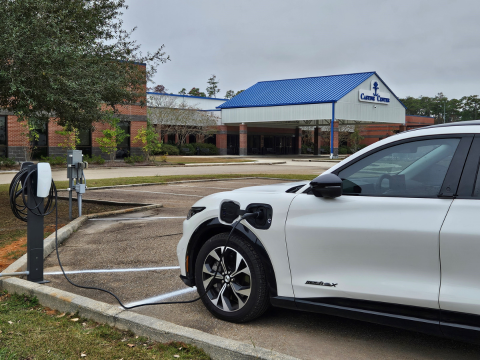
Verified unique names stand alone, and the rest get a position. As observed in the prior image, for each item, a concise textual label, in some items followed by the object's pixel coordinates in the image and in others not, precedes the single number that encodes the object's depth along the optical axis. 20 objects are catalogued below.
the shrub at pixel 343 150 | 64.81
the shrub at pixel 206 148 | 55.25
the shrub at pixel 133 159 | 33.72
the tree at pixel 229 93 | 119.44
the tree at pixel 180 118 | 48.94
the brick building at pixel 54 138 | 30.19
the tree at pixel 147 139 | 34.62
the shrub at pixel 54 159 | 29.91
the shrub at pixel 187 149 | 52.68
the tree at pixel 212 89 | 121.06
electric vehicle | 3.25
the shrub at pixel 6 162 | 27.88
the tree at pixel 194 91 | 110.04
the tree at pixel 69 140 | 31.33
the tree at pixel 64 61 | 8.45
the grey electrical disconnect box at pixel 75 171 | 9.37
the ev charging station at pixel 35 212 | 5.23
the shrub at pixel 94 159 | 32.23
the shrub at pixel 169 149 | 49.47
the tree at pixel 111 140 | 32.69
